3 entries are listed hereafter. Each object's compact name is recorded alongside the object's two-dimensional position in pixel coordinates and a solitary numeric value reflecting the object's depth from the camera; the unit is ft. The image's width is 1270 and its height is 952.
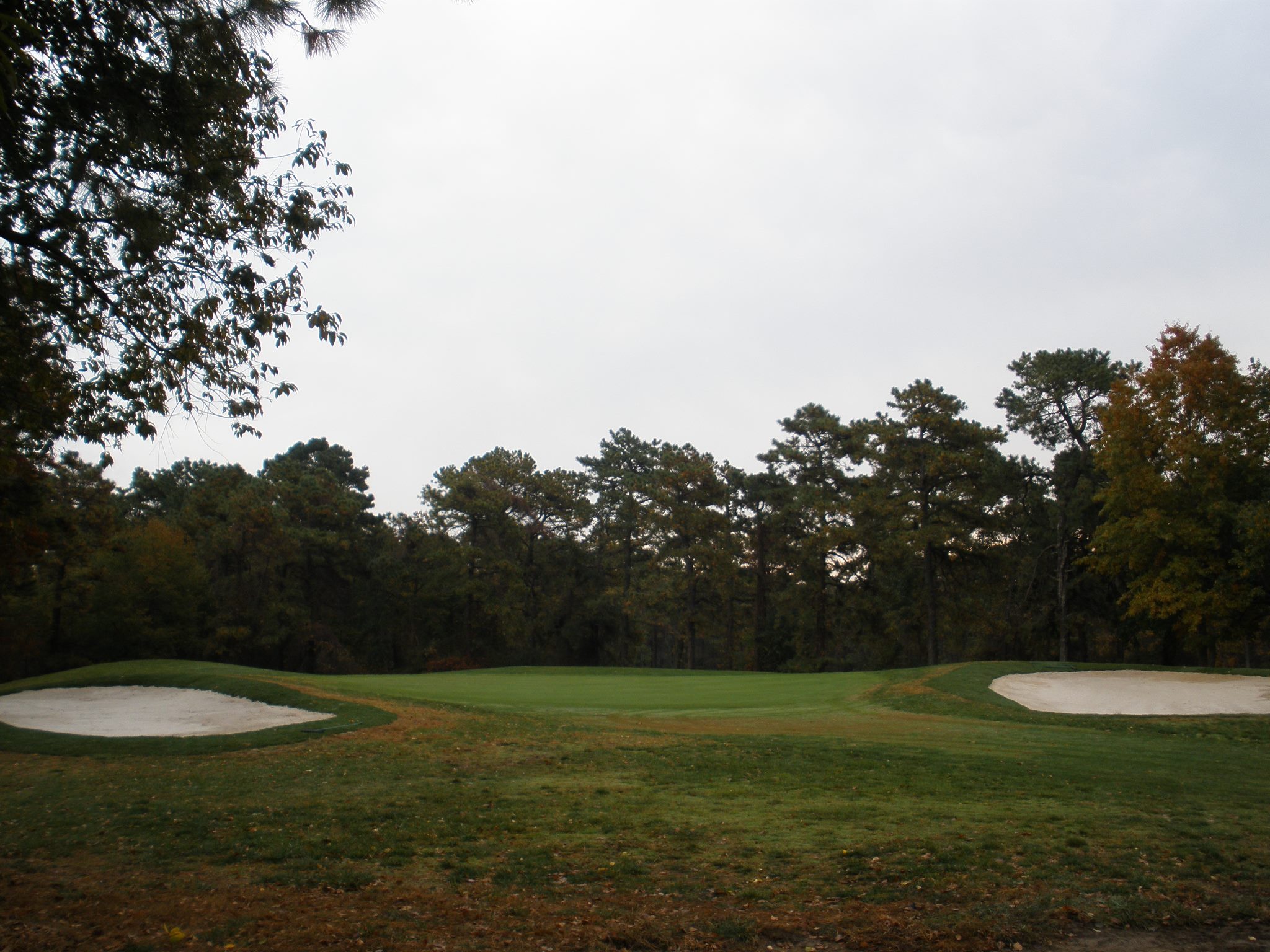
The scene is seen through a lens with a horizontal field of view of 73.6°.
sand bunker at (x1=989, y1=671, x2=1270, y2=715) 63.31
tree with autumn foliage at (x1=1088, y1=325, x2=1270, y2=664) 96.89
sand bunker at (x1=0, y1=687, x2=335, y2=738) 51.39
